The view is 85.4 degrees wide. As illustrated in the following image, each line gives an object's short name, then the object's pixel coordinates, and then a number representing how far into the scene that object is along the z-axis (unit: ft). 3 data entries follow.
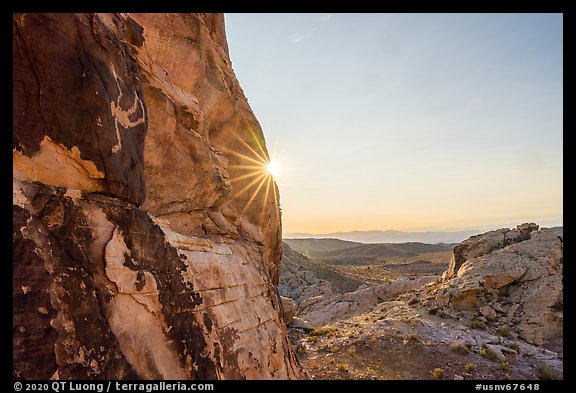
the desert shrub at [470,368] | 48.85
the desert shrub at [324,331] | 69.79
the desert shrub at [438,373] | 47.30
